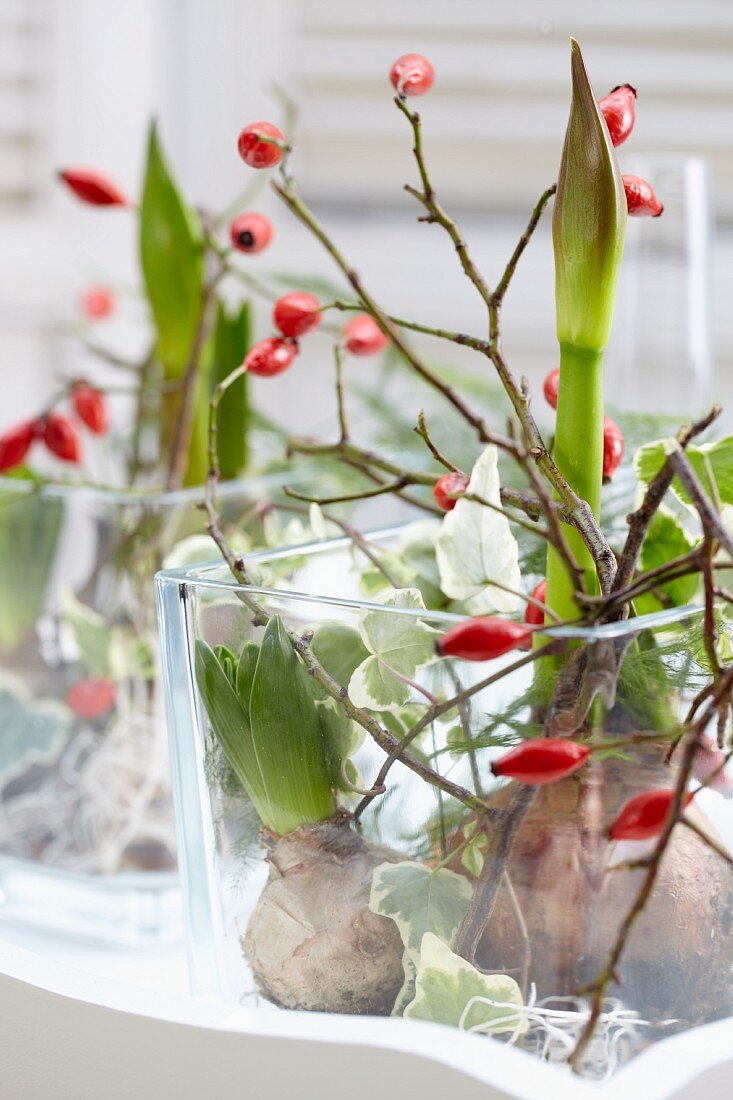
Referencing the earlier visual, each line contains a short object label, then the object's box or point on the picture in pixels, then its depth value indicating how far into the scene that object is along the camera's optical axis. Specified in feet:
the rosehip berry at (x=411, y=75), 2.63
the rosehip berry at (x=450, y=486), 2.54
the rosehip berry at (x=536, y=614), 2.52
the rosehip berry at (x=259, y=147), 2.67
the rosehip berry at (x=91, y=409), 3.56
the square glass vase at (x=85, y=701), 3.30
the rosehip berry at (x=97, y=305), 4.82
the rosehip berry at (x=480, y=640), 2.28
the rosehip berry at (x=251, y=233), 2.94
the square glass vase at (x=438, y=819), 2.40
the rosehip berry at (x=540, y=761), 2.31
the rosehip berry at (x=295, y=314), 2.80
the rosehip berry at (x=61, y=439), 3.44
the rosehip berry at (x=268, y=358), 2.79
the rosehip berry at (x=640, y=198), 2.51
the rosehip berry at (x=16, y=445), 3.41
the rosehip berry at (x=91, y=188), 3.40
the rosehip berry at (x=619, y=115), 2.49
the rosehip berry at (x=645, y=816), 2.32
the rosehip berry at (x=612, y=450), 2.60
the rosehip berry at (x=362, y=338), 2.98
